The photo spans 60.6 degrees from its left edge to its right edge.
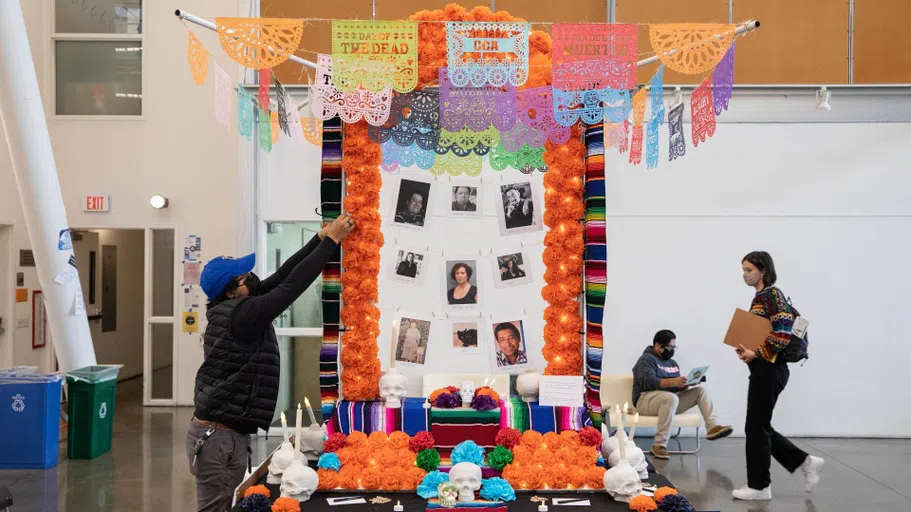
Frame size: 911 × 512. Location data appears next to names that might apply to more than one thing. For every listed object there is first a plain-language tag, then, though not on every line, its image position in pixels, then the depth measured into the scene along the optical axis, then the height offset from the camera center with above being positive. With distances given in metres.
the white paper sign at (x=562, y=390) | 4.70 -0.74
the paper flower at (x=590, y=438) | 4.48 -0.98
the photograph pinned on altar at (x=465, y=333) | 5.28 -0.44
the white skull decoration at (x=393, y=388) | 4.82 -0.75
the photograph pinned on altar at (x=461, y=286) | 5.29 -0.12
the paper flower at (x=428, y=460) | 4.32 -1.07
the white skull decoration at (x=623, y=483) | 3.96 -1.10
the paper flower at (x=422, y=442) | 4.50 -1.00
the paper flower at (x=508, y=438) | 4.52 -0.99
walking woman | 5.63 -0.77
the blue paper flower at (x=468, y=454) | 4.23 -1.01
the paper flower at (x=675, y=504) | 3.72 -1.13
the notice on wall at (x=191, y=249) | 9.73 +0.24
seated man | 7.40 -1.19
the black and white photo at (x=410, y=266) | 5.23 +0.02
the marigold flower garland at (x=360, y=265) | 4.88 +0.02
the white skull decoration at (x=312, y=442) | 4.59 -1.03
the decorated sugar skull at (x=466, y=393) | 4.85 -0.78
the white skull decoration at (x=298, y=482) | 3.94 -1.08
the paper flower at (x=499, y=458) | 4.33 -1.06
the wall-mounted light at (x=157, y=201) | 9.59 +0.83
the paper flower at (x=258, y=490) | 3.81 -1.09
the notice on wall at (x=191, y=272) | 9.69 -0.04
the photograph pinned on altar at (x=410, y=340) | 5.19 -0.48
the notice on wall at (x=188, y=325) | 9.69 -0.70
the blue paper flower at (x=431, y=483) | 4.01 -1.12
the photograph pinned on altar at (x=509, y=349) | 5.21 -0.54
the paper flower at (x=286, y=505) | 3.71 -1.13
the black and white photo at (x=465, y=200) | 5.27 +0.46
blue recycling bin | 6.82 -1.33
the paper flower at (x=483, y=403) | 4.70 -0.82
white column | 6.69 +0.81
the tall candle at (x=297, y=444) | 4.05 -0.92
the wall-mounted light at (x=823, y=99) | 7.60 +1.68
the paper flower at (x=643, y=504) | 3.77 -1.15
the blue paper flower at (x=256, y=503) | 3.64 -1.10
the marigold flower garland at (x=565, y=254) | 4.91 +0.09
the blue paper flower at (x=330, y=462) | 4.27 -1.06
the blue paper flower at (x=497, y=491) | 3.91 -1.12
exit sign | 9.71 +0.82
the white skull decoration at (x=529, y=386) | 4.95 -0.75
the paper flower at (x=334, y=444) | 4.46 -1.01
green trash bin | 7.23 -1.33
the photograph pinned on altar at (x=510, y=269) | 5.22 +0.00
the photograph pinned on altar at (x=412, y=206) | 5.16 +0.41
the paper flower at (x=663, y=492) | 3.83 -1.11
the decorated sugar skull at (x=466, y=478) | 3.88 -1.05
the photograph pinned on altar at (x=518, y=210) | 5.12 +0.39
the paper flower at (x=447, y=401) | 4.76 -0.81
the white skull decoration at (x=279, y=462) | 4.12 -1.02
